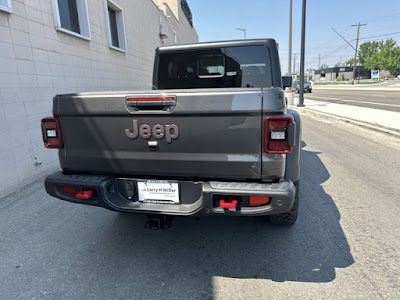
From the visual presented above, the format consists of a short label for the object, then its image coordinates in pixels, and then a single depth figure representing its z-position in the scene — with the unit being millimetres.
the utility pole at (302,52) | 14688
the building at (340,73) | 90750
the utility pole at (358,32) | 55844
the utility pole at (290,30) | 18453
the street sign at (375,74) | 61016
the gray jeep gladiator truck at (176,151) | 2135
